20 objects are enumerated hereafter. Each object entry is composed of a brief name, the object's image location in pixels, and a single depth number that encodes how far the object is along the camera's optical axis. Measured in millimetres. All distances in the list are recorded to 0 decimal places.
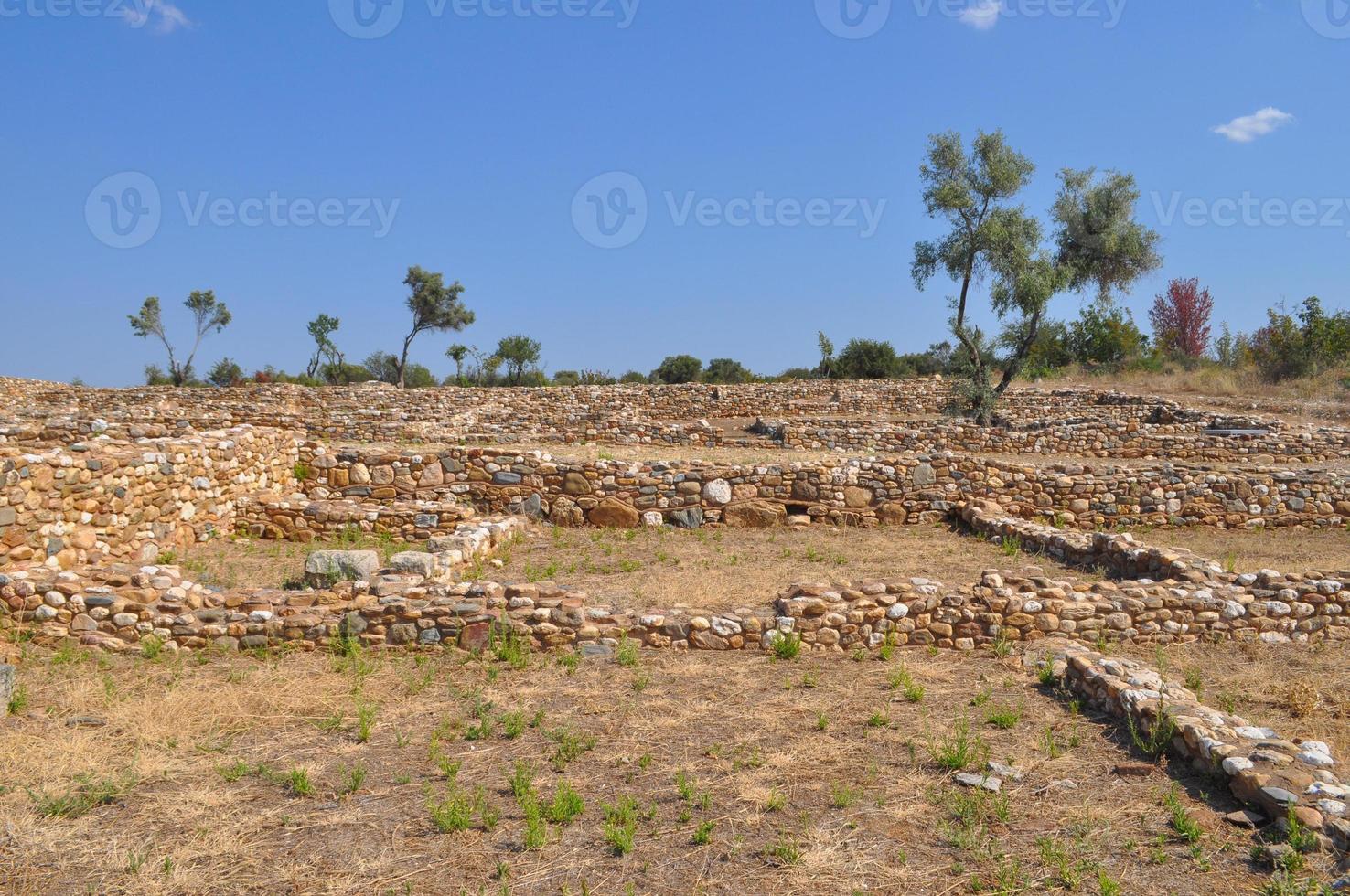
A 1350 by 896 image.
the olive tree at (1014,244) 26500
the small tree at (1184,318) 52062
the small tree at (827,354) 46625
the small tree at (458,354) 46938
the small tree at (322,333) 45750
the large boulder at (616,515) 13664
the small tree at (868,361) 45469
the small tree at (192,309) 44781
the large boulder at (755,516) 13883
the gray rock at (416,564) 8258
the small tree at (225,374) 45188
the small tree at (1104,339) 45438
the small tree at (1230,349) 38531
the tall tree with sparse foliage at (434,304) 44250
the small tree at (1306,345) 32656
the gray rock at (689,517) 13742
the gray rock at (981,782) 4637
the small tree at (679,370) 49625
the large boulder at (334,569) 8258
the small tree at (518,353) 47562
